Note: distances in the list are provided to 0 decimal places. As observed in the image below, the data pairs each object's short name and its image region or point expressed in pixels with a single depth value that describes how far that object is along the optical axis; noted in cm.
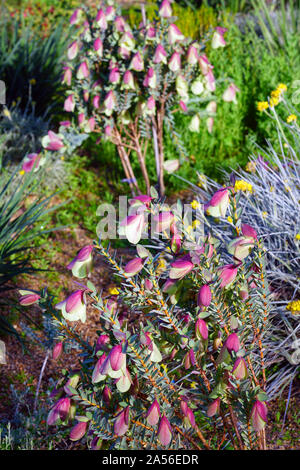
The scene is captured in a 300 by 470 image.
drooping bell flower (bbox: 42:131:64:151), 264
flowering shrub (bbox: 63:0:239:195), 236
